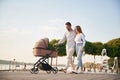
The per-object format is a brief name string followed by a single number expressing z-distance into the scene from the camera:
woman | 6.87
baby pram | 7.21
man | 7.15
